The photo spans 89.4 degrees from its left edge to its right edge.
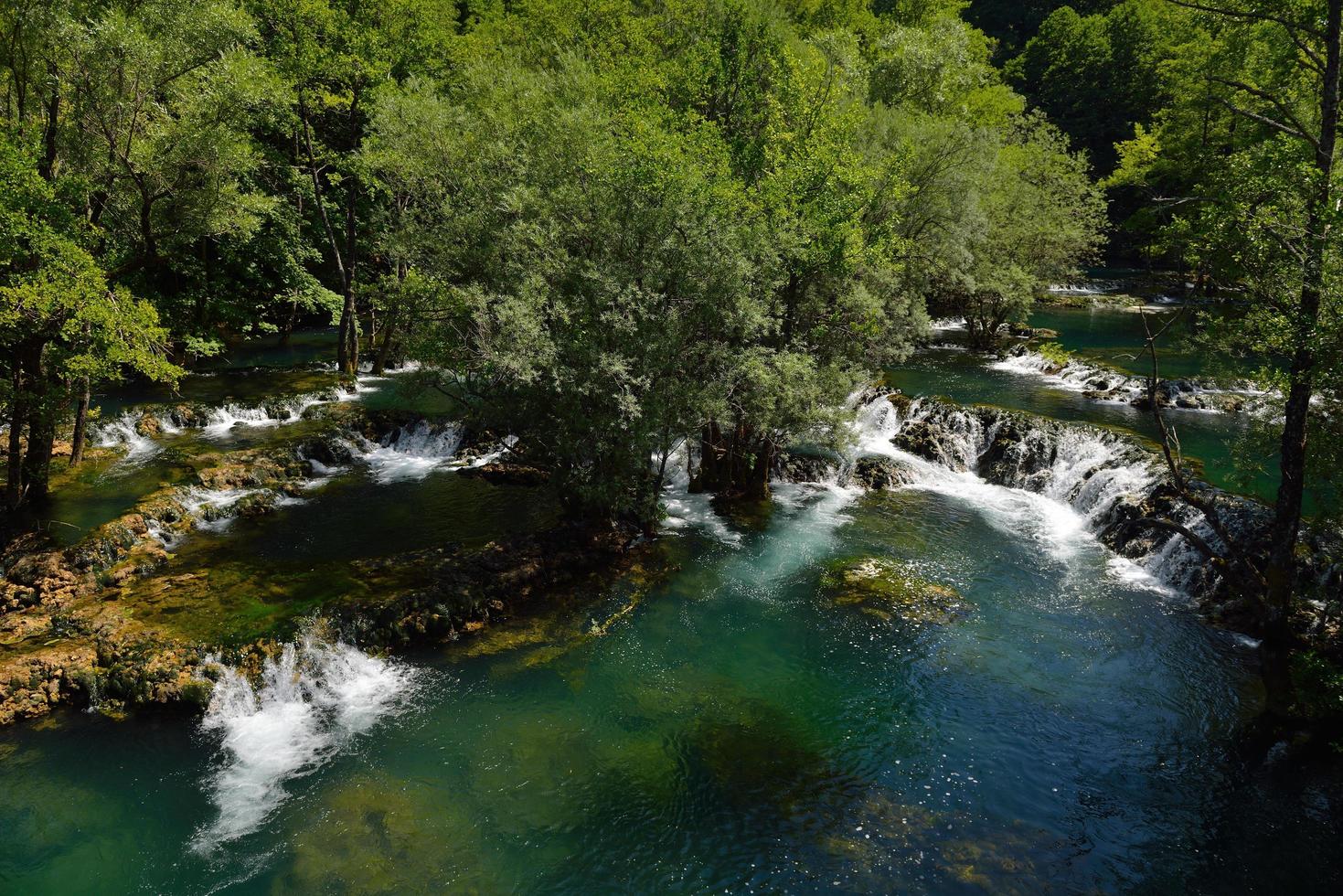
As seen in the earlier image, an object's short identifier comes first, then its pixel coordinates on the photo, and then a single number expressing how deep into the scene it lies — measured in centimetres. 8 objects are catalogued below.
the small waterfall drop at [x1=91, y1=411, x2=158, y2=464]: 2194
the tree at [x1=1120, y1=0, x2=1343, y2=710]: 939
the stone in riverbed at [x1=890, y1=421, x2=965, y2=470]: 2398
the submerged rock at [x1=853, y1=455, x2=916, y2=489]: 2273
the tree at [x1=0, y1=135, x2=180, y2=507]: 1246
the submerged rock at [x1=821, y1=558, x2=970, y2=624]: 1536
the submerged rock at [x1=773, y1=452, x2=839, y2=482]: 2323
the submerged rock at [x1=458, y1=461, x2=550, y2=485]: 2162
